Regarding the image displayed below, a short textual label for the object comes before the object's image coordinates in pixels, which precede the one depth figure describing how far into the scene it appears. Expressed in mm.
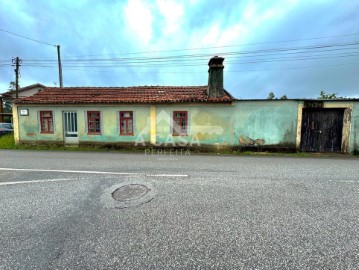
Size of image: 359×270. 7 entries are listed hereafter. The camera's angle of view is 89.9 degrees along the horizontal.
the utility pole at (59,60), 17844
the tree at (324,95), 27088
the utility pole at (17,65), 20769
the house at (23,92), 23398
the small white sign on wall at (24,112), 11469
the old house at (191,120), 9672
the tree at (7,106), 40391
